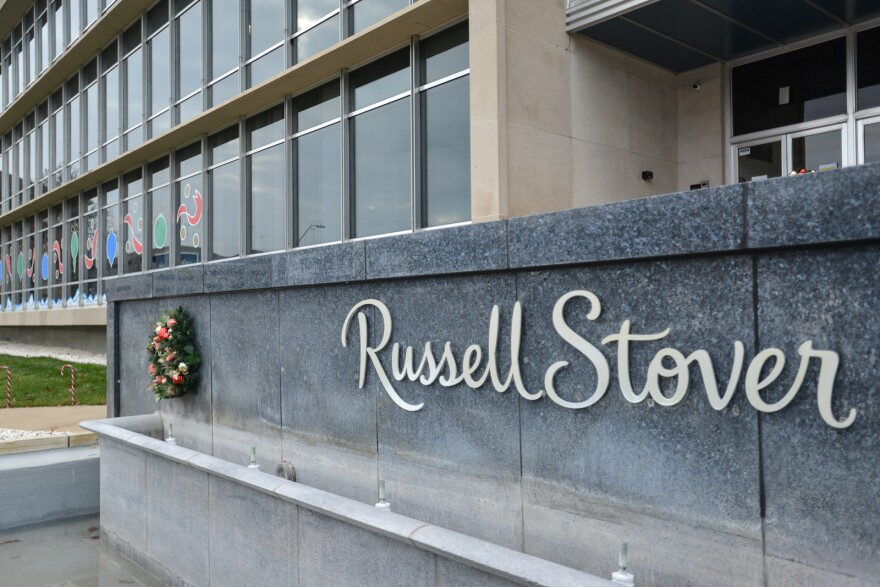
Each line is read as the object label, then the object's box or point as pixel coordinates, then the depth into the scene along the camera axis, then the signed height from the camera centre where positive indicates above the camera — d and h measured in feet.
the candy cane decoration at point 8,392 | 50.68 -5.83
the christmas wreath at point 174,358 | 27.07 -1.98
